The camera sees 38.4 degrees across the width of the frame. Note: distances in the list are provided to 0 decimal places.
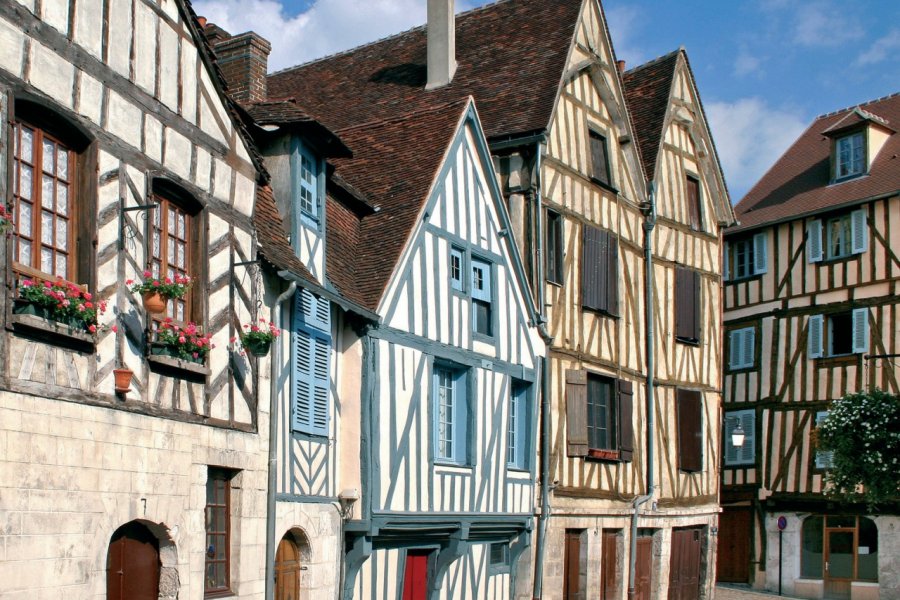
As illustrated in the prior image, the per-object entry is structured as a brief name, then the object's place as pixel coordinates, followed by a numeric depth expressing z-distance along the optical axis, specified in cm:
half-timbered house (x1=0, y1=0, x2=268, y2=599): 841
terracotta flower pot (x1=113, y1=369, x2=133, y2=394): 926
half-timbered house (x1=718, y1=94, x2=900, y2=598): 2588
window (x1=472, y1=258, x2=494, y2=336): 1625
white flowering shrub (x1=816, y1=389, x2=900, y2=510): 2105
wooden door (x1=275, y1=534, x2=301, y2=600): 1219
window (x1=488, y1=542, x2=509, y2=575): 1688
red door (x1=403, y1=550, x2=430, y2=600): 1496
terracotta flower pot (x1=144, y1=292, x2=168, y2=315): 963
